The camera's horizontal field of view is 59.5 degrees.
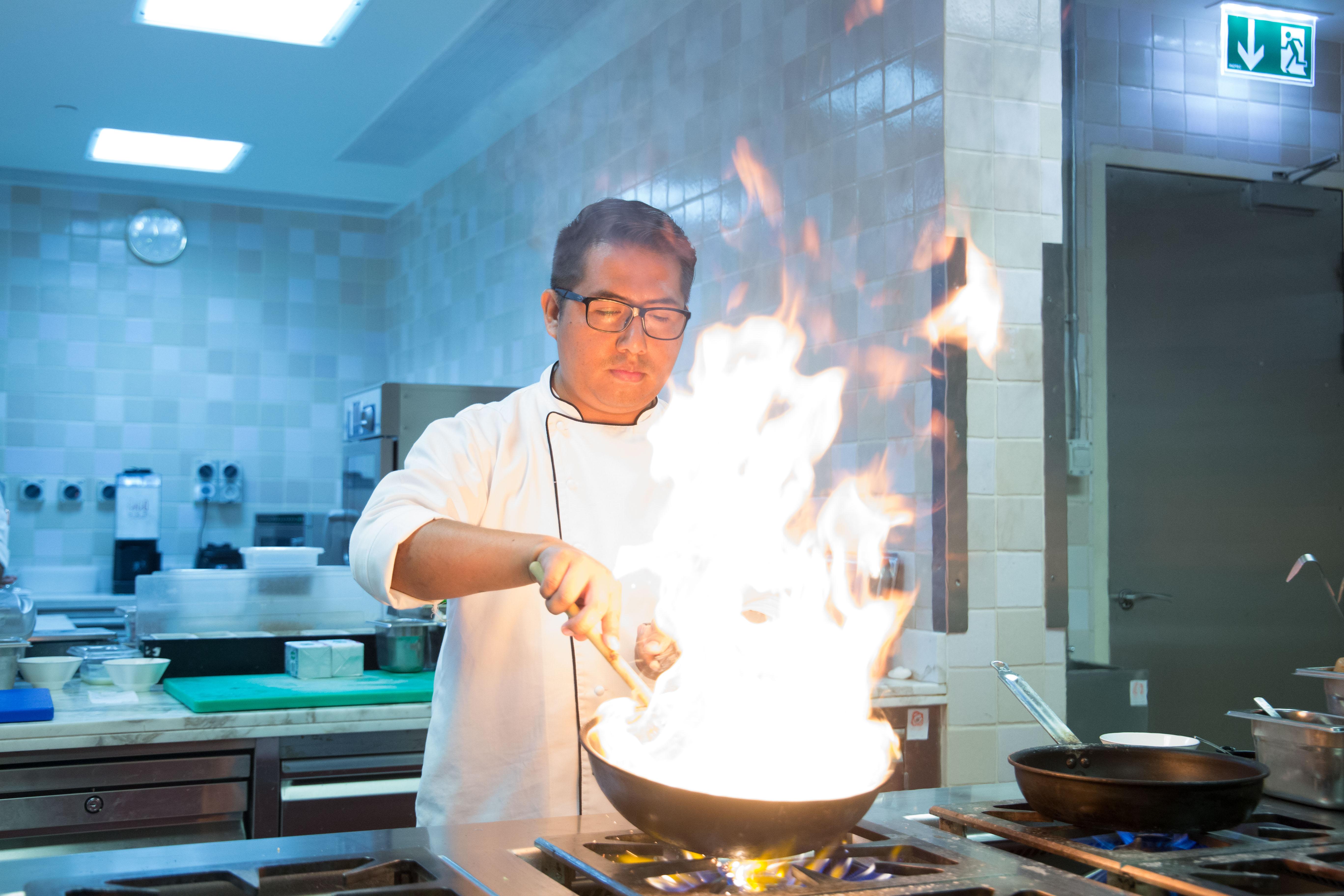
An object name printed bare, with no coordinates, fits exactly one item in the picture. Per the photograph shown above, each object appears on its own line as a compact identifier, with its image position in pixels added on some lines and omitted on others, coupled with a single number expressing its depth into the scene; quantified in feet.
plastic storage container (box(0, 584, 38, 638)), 10.00
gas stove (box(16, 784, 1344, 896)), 3.53
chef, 5.96
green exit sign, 13.61
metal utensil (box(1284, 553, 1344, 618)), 6.02
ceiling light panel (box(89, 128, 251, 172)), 20.06
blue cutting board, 8.40
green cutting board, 9.12
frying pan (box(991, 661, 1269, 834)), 4.04
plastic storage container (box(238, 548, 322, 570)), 12.79
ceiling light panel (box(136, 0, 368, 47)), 14.48
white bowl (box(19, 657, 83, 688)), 10.09
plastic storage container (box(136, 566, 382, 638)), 11.43
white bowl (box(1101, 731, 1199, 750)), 4.87
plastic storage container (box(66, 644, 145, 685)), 10.41
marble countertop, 8.34
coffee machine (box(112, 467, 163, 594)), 21.62
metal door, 14.23
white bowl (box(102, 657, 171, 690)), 10.07
